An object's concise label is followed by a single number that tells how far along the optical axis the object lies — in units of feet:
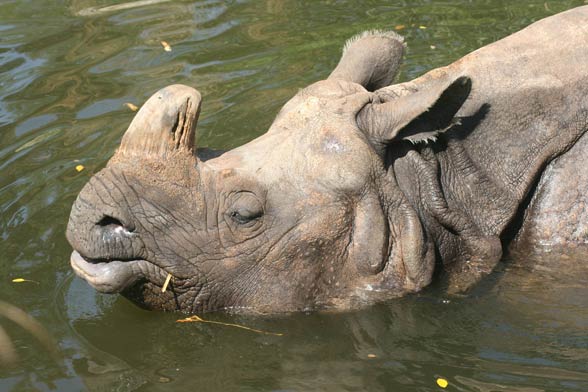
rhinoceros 38.67
